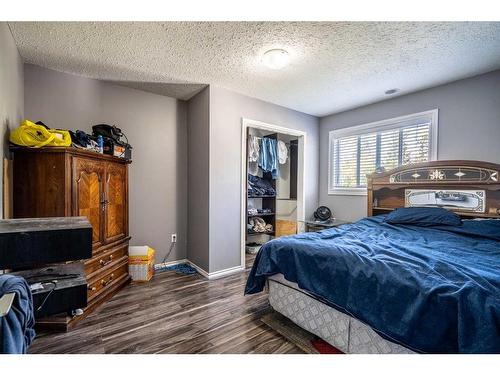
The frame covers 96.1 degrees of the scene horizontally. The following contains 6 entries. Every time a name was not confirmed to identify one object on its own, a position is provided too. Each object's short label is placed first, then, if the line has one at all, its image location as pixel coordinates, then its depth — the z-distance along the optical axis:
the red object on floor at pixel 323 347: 1.54
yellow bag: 1.81
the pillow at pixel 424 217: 2.39
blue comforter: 1.02
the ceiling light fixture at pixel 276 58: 2.06
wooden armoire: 1.92
